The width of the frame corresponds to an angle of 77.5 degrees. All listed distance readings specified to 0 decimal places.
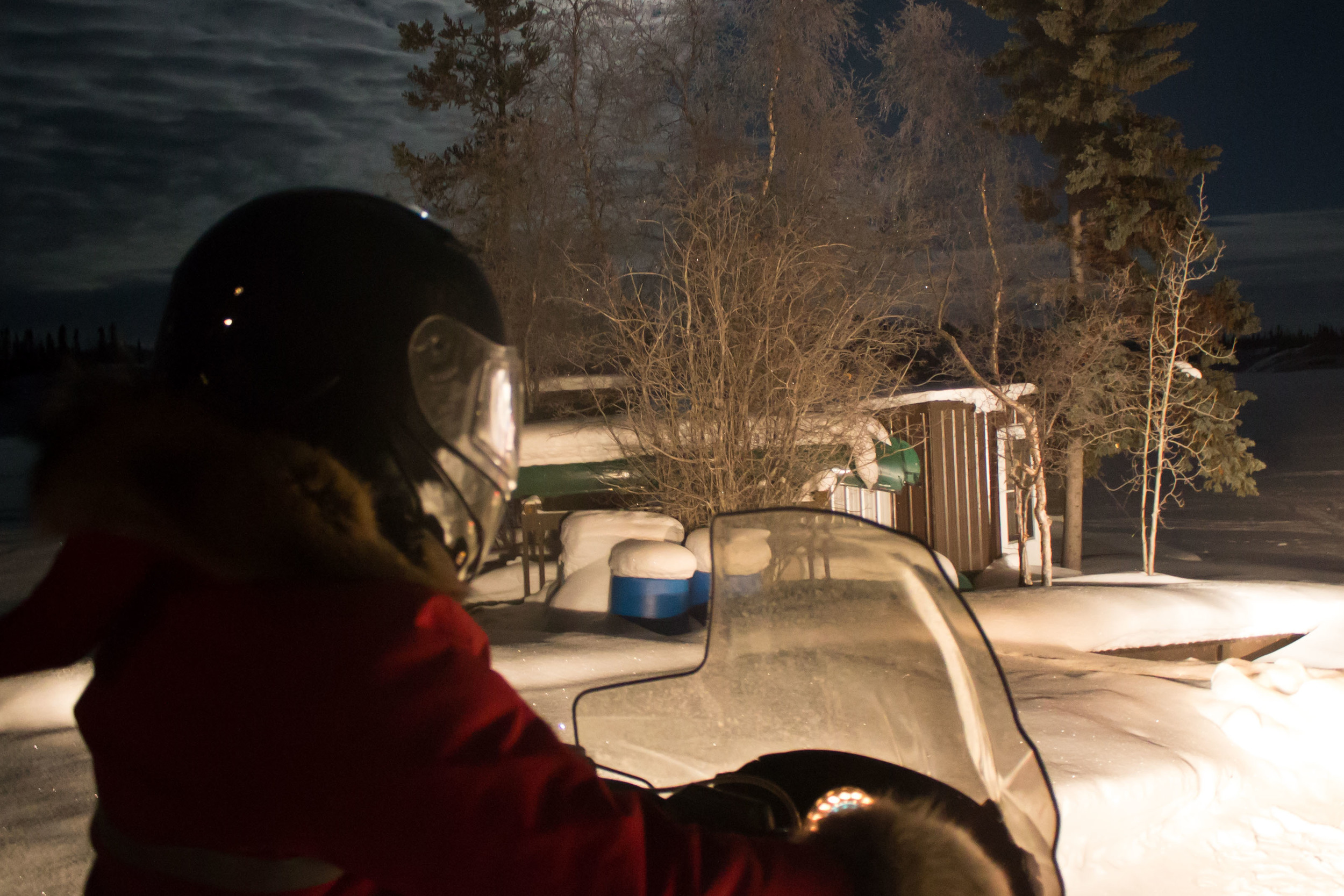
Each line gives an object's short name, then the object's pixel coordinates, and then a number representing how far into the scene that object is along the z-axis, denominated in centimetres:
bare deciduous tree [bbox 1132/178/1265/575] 1234
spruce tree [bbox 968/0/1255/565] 1442
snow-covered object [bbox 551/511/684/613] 862
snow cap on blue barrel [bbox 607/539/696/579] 729
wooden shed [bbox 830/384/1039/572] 1305
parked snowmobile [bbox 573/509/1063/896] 108
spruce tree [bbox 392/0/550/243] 1588
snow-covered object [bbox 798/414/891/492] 958
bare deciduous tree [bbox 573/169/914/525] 937
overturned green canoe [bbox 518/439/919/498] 1056
